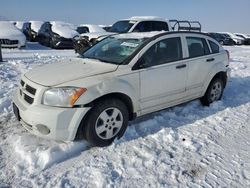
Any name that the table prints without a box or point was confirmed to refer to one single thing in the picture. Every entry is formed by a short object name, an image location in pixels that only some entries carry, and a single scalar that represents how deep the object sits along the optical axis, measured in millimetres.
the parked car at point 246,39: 22894
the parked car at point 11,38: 9653
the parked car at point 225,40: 21280
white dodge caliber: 2661
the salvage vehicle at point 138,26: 8261
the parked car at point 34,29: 14698
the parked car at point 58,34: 11575
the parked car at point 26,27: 15357
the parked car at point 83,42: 8695
